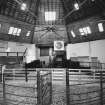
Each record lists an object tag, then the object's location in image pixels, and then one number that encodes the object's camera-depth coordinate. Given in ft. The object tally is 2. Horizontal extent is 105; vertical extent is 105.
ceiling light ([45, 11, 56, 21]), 52.90
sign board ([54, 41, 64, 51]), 45.70
